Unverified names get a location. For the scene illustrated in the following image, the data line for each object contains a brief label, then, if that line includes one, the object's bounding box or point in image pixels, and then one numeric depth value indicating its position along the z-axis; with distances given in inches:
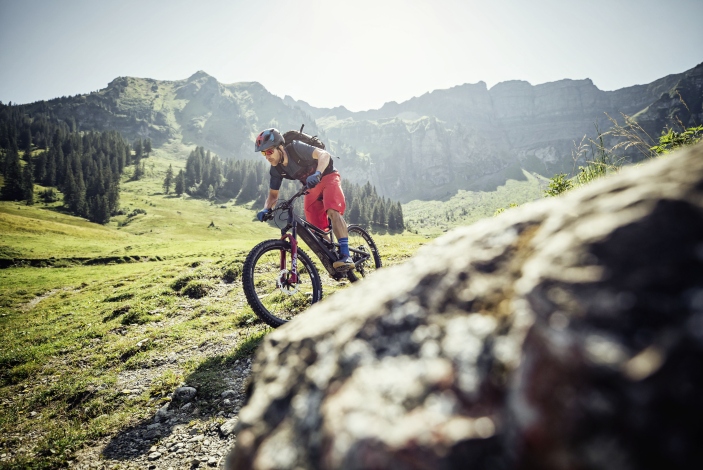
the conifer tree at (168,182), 5908.0
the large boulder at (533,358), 32.4
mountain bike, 254.8
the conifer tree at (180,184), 5900.6
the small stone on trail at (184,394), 197.3
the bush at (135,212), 4234.7
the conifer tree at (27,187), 4005.9
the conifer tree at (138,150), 7160.4
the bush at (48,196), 4185.5
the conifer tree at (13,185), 3927.2
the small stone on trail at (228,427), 160.2
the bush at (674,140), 221.8
